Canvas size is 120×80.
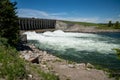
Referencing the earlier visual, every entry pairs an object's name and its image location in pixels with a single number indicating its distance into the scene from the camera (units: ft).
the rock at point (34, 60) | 26.63
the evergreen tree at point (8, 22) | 33.80
